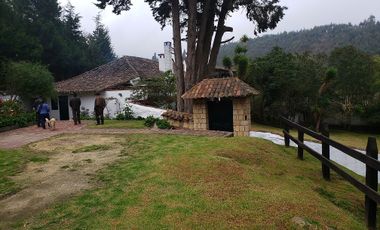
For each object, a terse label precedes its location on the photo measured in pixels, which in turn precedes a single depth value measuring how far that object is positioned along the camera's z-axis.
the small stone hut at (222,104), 15.66
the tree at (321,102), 29.42
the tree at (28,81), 21.19
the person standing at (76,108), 18.12
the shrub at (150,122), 17.22
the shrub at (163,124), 16.41
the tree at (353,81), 31.67
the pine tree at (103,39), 61.85
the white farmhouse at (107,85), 25.28
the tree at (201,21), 18.02
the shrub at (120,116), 22.58
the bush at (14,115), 18.25
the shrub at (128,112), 22.64
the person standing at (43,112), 17.20
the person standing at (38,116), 18.02
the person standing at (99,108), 18.00
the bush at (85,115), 23.77
